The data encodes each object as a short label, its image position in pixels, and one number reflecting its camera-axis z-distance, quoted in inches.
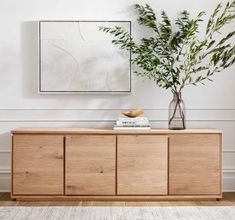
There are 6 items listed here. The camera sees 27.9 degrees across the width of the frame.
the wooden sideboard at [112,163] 152.5
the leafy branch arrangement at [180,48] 158.6
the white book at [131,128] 156.3
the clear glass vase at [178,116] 158.4
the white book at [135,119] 158.1
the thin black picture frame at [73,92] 166.7
